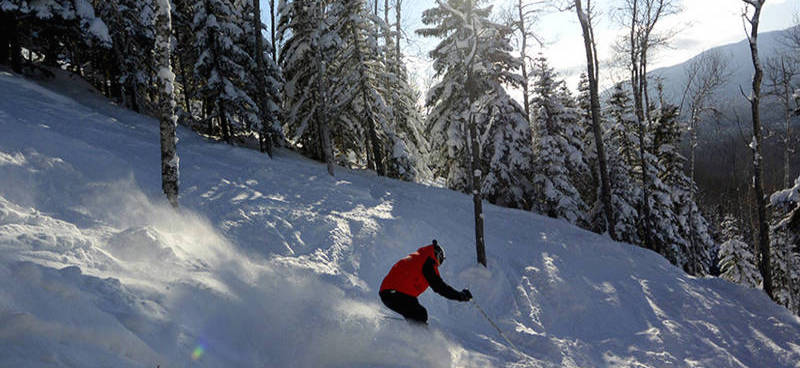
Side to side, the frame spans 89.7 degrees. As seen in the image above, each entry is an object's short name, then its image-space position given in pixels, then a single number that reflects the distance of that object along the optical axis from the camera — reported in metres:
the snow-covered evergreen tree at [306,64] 17.79
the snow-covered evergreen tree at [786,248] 11.81
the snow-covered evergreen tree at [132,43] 19.58
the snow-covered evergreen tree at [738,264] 26.00
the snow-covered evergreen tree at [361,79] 19.50
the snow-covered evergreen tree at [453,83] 17.53
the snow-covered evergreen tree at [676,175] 24.77
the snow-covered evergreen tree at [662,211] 22.42
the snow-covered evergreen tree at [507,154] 20.27
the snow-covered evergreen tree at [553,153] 20.55
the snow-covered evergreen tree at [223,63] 17.80
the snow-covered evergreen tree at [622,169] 22.20
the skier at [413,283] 5.68
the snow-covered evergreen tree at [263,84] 18.44
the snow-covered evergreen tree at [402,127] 22.03
